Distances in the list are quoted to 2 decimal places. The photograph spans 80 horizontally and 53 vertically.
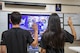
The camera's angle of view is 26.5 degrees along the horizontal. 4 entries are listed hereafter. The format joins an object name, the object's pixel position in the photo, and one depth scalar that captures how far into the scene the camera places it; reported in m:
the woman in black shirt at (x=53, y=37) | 2.22
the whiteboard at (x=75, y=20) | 4.64
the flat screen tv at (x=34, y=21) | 4.23
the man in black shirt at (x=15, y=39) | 2.33
